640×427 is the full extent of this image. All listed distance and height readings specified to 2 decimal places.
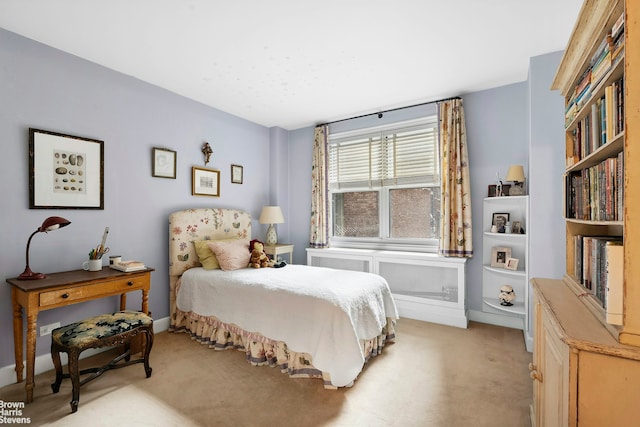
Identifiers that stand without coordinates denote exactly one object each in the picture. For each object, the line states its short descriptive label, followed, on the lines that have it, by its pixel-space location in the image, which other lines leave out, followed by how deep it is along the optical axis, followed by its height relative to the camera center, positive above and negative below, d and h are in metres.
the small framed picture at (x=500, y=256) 3.17 -0.46
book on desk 2.51 -0.45
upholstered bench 1.92 -0.85
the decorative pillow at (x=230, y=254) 3.16 -0.44
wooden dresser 0.84 -0.49
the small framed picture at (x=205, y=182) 3.57 +0.41
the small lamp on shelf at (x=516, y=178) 2.97 +0.35
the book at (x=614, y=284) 0.92 -0.23
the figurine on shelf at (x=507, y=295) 3.07 -0.87
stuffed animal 3.28 -0.50
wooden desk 1.97 -0.57
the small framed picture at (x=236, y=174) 4.07 +0.56
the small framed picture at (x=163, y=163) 3.16 +0.57
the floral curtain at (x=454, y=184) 3.37 +0.33
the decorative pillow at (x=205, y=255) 3.23 -0.46
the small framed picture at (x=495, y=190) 3.08 +0.24
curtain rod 3.54 +1.38
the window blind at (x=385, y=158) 3.79 +0.76
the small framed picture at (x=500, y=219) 3.16 -0.07
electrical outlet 2.40 -0.93
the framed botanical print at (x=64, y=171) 2.35 +0.37
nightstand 4.12 -0.51
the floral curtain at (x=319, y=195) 4.38 +0.28
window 3.80 +0.38
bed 2.15 -0.81
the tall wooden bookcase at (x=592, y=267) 0.85 -0.21
